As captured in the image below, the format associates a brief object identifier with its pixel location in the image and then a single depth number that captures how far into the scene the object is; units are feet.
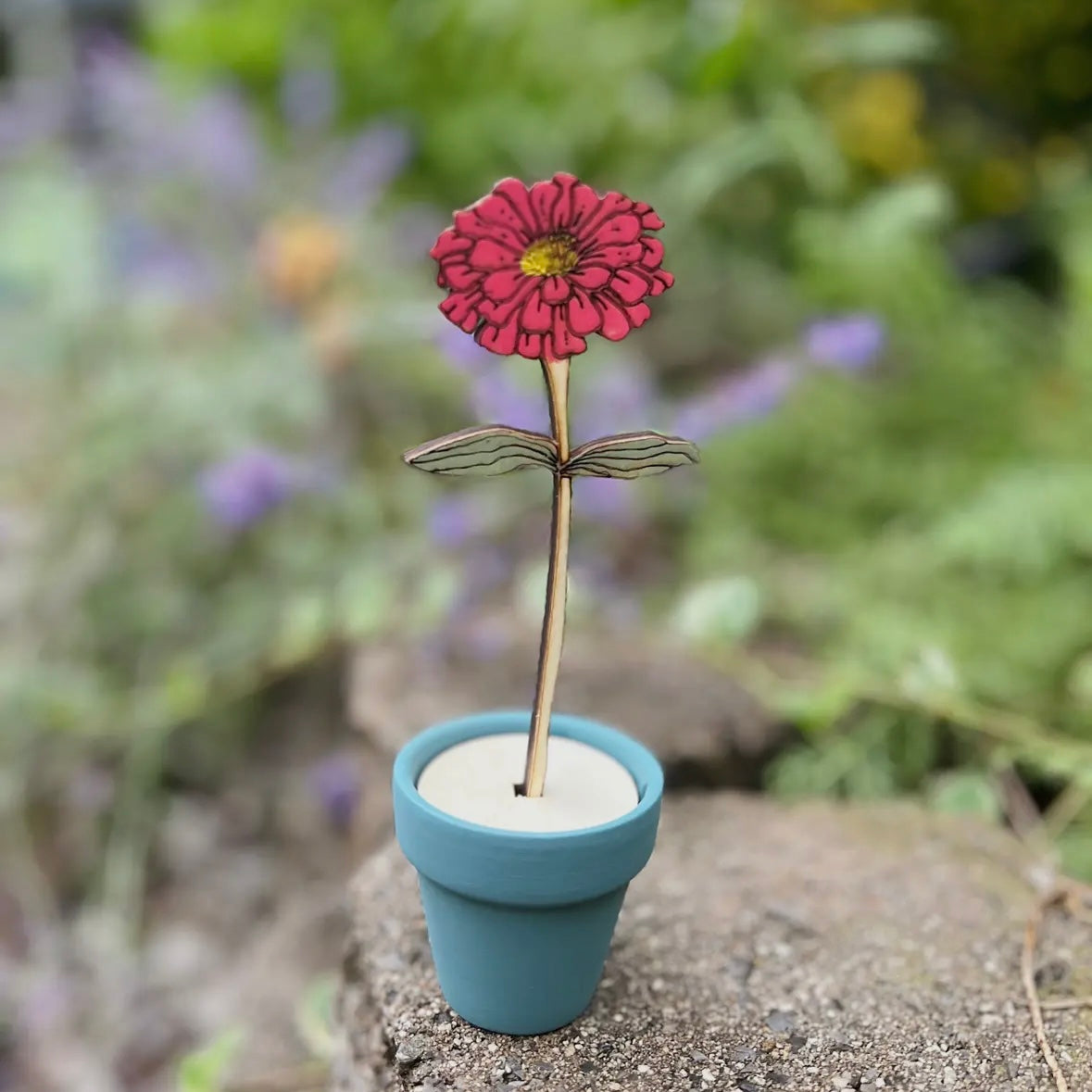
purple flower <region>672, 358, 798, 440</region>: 1.74
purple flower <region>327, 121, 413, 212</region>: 2.57
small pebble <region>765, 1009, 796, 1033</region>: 1.10
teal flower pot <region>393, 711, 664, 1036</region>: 1.00
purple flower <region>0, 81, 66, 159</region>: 2.82
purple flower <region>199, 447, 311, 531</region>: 1.77
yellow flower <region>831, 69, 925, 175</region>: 2.84
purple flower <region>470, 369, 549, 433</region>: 1.76
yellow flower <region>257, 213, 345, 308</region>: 2.43
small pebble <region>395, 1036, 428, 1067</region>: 1.05
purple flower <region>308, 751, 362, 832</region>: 1.73
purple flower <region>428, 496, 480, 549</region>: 1.78
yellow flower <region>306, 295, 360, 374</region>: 2.31
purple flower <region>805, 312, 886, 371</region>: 1.71
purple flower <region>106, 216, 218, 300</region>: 2.31
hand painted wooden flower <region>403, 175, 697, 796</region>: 1.01
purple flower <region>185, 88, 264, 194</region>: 2.50
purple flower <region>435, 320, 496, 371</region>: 1.83
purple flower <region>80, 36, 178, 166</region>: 2.60
